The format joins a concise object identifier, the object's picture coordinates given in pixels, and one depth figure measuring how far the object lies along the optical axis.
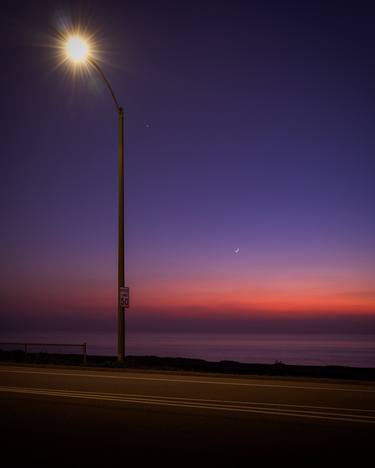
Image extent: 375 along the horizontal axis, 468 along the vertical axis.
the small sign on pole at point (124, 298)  19.97
